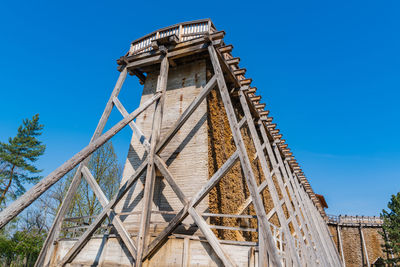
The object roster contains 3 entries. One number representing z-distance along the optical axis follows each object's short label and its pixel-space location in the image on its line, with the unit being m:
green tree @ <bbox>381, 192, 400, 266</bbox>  22.05
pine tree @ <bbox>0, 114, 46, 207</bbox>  20.11
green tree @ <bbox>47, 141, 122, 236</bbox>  15.91
